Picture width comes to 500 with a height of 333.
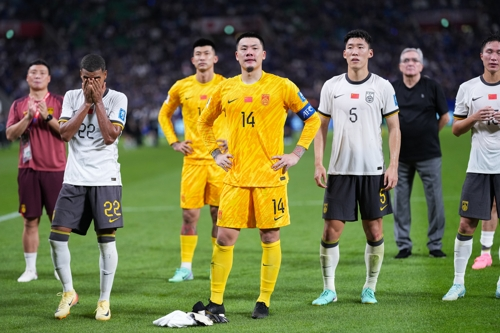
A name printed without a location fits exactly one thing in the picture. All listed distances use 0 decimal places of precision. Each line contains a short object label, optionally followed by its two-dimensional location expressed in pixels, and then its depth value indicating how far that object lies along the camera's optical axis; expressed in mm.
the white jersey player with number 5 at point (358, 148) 13898
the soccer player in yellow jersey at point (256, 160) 13094
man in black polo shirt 19016
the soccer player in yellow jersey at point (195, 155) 17469
